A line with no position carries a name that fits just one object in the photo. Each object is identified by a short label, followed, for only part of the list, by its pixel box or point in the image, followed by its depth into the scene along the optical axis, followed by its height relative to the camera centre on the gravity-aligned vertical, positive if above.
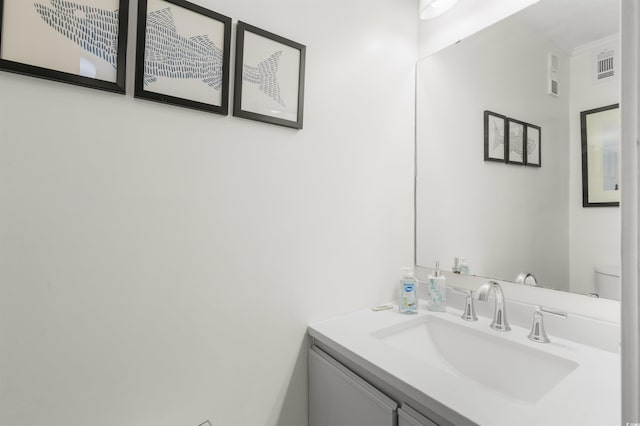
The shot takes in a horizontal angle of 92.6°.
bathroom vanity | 0.68 -0.40
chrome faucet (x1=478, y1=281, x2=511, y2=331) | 1.08 -0.31
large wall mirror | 0.97 +0.30
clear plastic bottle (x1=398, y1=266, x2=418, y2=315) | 1.25 -0.30
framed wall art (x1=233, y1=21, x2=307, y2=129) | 0.98 +0.48
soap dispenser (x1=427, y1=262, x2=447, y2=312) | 1.27 -0.29
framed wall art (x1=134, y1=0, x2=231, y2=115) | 0.83 +0.46
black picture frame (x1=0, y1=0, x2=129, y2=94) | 0.68 +0.42
